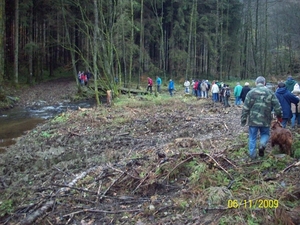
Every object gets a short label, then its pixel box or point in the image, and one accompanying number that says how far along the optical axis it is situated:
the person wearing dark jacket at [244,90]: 14.68
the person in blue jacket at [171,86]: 23.27
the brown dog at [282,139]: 5.98
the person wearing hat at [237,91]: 17.42
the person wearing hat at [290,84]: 10.72
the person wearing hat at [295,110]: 8.85
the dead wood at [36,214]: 5.07
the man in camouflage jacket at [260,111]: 6.06
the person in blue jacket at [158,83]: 25.80
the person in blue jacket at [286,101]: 8.71
